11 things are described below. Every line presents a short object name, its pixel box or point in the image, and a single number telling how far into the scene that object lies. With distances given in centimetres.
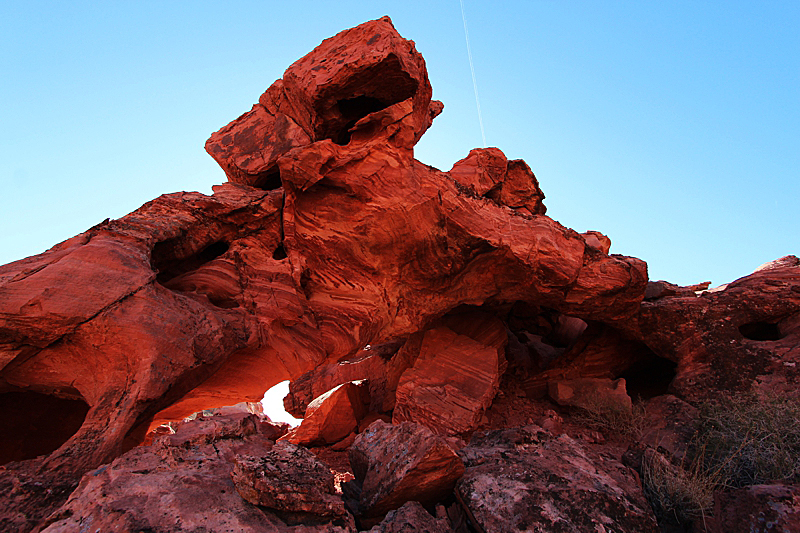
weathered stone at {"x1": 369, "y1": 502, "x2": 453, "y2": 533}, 351
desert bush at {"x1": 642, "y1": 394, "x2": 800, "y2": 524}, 429
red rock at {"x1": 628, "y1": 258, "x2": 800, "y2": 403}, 769
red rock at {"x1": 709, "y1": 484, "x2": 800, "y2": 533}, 338
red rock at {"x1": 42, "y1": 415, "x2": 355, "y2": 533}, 303
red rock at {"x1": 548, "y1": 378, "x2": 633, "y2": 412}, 821
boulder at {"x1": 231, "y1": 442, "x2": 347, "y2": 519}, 340
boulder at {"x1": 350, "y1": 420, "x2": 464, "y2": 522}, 413
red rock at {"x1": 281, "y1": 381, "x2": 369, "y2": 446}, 870
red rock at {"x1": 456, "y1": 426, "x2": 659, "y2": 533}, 378
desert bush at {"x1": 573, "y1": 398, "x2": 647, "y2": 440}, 767
